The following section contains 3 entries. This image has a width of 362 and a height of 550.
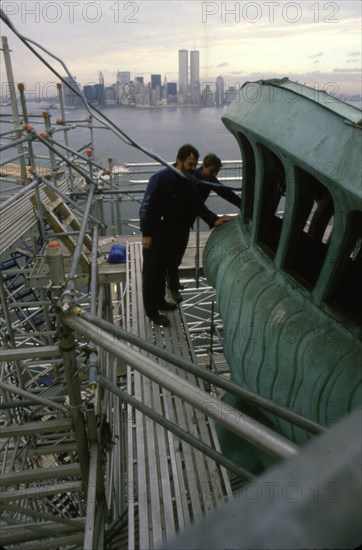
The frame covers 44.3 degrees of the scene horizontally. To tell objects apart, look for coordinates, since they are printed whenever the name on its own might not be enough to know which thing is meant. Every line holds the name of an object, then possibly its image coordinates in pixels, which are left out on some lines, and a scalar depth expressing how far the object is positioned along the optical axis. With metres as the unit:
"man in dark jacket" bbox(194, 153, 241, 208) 5.34
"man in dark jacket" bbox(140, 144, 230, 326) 5.10
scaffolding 2.56
